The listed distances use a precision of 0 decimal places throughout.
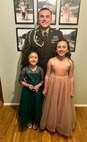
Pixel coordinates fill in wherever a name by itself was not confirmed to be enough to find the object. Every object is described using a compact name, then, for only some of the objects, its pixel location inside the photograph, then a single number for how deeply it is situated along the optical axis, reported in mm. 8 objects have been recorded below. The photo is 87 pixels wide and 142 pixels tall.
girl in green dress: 1784
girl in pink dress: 1702
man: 1777
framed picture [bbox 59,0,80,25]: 1884
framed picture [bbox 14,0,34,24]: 1883
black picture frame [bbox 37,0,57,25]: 1872
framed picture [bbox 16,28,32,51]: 2000
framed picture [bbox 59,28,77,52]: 2002
